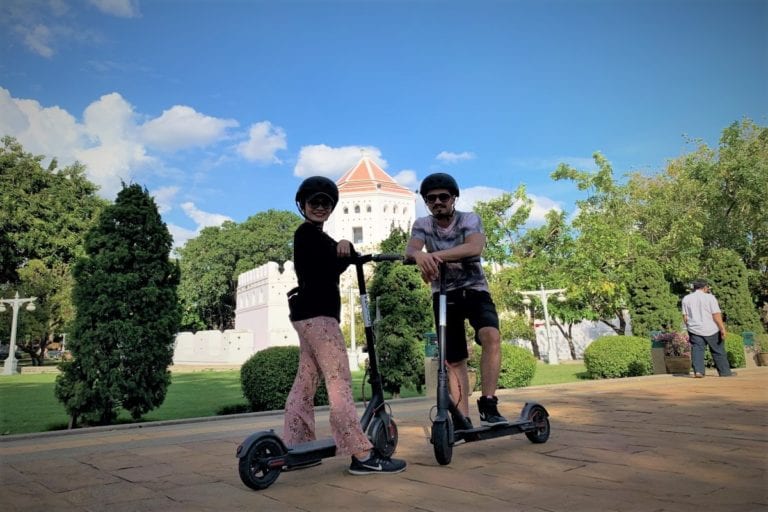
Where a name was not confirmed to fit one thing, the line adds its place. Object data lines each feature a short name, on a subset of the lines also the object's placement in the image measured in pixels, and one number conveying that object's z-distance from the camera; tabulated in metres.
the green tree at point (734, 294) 18.64
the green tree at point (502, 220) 30.83
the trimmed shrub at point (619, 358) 13.19
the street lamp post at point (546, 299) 25.95
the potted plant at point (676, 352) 11.81
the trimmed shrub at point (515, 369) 11.19
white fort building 38.31
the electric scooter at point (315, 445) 2.76
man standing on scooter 3.61
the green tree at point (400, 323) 10.33
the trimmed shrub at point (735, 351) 14.37
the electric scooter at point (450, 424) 3.13
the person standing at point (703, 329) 9.88
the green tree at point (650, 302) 18.12
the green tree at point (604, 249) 24.70
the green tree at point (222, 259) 56.34
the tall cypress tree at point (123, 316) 7.30
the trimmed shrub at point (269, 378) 8.27
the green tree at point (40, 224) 32.24
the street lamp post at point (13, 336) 24.23
